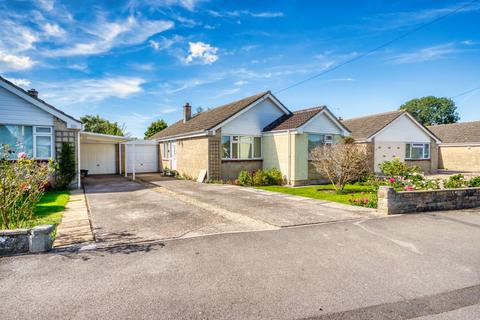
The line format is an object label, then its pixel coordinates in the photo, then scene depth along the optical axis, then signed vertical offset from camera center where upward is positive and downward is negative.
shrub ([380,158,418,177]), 12.19 -0.62
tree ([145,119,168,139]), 40.47 +4.74
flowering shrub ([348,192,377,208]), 9.61 -1.67
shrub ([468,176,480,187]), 10.80 -1.09
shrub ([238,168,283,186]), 16.23 -1.26
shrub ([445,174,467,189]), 10.65 -1.07
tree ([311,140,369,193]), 12.91 -0.27
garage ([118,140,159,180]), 23.28 +0.15
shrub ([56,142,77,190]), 13.80 -0.46
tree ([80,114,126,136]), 45.44 +5.63
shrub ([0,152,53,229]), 5.66 -0.48
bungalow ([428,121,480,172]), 27.94 +0.85
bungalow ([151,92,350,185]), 16.34 +1.17
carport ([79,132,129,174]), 22.19 +0.16
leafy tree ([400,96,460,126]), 65.75 +11.24
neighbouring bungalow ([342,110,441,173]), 22.41 +1.49
